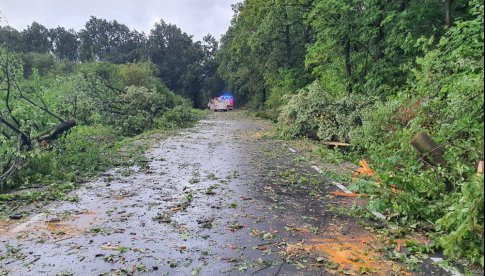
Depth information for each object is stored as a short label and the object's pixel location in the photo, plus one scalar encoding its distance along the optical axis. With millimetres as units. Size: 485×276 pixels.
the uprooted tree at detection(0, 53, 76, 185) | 8578
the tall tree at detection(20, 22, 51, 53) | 81688
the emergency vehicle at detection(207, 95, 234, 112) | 60281
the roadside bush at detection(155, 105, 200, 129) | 23338
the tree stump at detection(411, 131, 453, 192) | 6469
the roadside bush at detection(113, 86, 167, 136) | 20922
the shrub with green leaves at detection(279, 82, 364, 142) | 14773
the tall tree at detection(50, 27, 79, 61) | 94625
